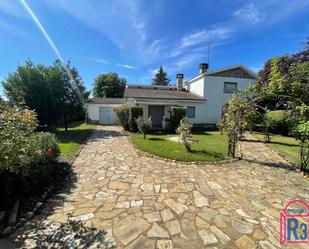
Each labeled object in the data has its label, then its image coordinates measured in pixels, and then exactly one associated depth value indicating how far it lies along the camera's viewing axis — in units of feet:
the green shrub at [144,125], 39.55
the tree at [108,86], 132.77
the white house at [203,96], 58.34
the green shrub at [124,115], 50.95
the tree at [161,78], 159.09
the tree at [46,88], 46.34
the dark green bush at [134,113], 48.11
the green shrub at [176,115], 51.29
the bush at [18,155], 11.38
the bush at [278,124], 48.08
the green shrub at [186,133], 28.38
